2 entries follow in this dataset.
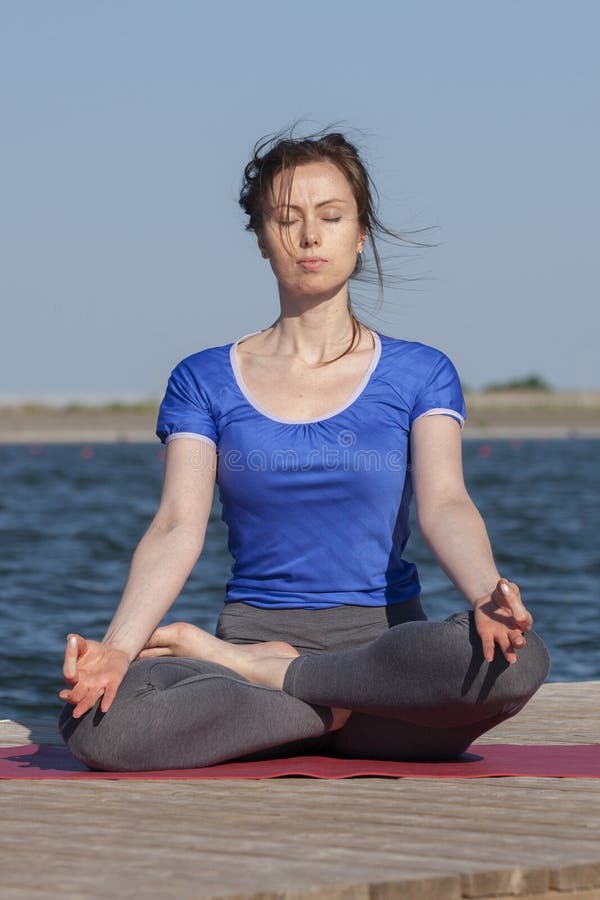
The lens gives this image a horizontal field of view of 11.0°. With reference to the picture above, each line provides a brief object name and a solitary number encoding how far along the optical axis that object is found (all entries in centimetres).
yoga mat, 826
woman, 824
